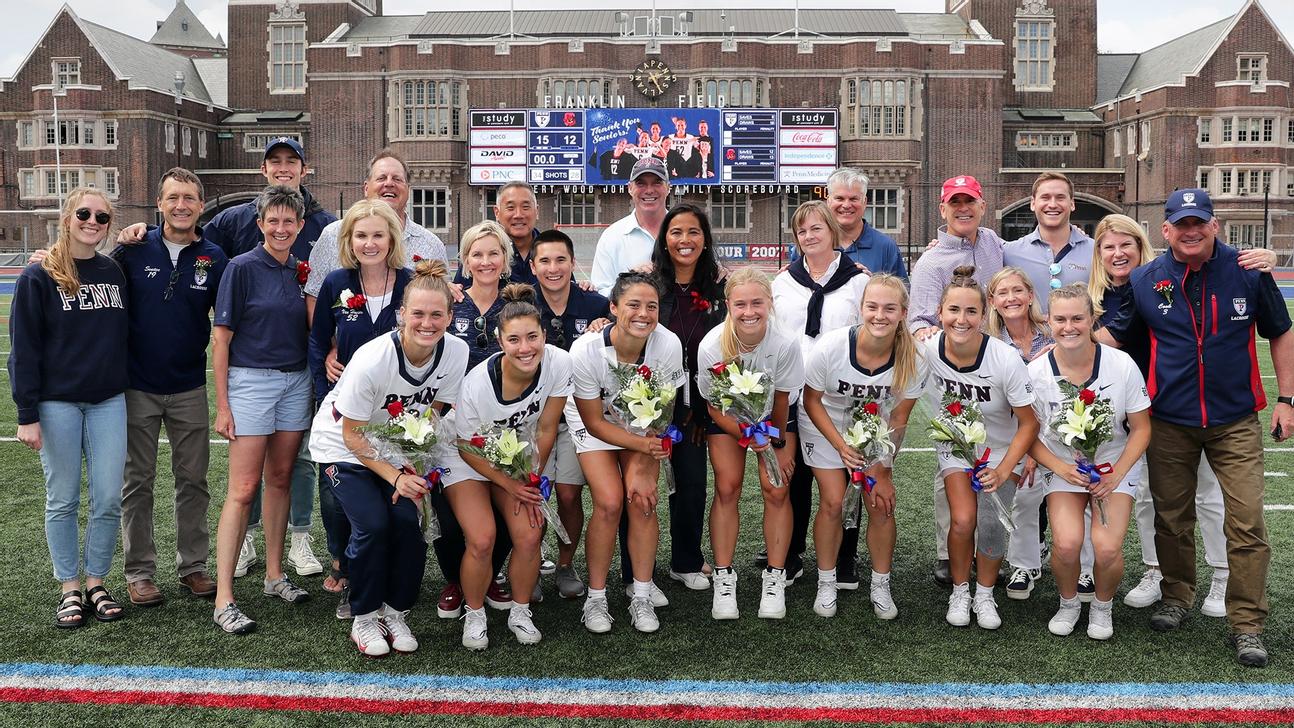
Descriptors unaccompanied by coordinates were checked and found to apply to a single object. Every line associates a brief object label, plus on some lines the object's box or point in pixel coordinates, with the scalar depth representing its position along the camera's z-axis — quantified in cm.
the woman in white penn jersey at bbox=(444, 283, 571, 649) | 443
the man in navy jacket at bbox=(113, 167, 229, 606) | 496
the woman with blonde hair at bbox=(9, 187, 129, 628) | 457
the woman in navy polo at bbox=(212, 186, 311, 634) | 479
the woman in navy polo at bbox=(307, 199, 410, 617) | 471
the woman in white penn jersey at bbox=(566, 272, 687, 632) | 461
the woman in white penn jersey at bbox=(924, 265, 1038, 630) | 462
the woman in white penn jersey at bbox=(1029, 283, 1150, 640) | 452
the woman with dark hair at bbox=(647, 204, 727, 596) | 503
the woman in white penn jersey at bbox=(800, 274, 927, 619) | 473
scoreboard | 3684
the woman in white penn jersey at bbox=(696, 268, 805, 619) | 469
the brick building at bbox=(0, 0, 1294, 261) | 3872
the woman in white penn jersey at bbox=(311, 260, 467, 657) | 427
